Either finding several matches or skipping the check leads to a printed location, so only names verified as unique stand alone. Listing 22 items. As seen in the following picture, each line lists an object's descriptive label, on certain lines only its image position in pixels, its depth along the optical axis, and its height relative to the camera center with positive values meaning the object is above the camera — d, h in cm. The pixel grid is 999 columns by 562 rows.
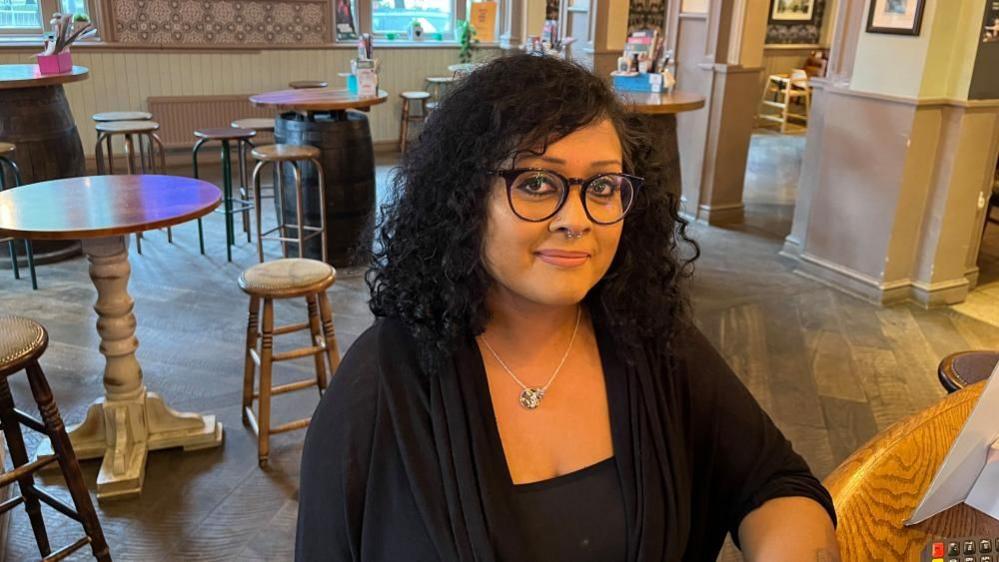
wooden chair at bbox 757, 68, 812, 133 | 983 -62
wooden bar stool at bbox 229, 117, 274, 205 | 501 -64
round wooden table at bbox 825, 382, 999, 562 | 104 -59
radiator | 688 -78
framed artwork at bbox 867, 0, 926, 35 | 378 +15
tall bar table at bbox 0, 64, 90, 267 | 423 -59
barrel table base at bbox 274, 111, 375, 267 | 439 -80
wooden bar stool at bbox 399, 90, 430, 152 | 751 -76
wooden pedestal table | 231 -85
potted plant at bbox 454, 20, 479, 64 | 789 -7
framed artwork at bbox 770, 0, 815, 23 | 1000 +40
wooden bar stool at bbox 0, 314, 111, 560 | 196 -108
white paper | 96 -51
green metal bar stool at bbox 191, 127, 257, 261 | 459 -76
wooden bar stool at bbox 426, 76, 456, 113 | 784 -53
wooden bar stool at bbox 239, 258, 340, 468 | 255 -99
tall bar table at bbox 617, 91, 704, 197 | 409 -35
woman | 103 -47
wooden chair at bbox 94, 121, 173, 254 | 452 -62
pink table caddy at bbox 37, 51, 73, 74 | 422 -24
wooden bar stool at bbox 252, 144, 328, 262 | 404 -76
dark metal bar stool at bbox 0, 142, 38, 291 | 400 -83
